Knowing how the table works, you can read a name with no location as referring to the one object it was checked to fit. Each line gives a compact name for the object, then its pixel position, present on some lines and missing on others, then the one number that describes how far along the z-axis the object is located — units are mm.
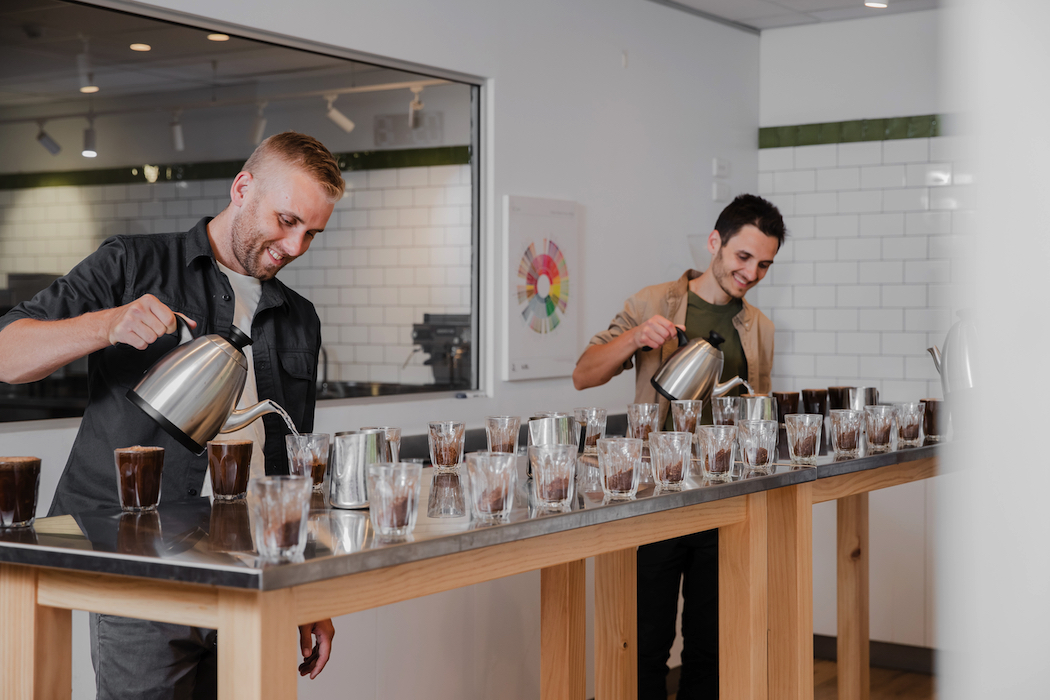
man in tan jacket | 3000
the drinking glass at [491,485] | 1481
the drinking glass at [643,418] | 2295
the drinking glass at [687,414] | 2293
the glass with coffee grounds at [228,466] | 1676
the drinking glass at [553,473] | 1584
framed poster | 3803
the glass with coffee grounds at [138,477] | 1548
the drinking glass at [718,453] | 1931
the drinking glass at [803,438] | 2158
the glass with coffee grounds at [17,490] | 1416
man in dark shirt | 1689
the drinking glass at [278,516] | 1213
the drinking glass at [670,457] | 1794
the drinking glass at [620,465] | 1677
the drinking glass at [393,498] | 1348
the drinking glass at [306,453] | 1710
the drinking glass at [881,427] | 2381
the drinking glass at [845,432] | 2281
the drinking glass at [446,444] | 1970
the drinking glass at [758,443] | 2020
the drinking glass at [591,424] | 2275
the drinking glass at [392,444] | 1752
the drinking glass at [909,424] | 2490
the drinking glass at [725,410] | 2369
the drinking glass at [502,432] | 1968
